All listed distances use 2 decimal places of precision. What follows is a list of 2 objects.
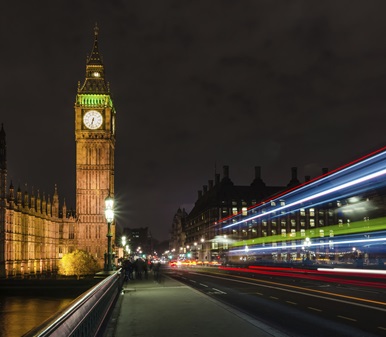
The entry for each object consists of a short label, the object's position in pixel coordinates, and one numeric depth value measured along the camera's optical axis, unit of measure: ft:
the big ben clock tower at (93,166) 393.91
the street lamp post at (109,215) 98.78
